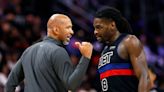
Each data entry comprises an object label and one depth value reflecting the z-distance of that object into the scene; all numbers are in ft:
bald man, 21.88
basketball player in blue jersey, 22.76
